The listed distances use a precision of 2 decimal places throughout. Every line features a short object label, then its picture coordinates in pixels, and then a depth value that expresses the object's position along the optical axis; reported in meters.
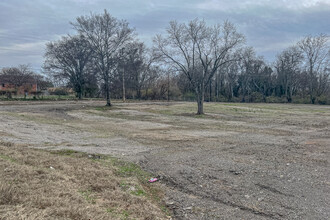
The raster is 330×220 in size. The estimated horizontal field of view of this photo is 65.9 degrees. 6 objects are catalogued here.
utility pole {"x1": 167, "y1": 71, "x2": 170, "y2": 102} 59.90
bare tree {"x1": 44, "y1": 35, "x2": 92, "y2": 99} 46.81
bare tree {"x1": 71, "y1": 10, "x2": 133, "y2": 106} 30.39
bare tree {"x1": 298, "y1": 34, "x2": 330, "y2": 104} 53.68
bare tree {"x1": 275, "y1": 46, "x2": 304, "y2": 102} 56.81
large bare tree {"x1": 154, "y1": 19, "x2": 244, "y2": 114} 24.05
